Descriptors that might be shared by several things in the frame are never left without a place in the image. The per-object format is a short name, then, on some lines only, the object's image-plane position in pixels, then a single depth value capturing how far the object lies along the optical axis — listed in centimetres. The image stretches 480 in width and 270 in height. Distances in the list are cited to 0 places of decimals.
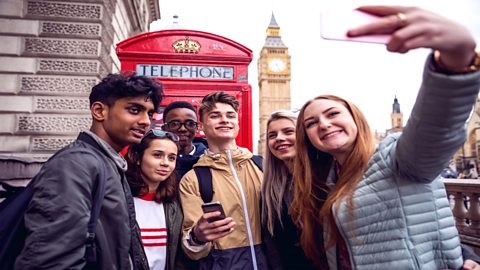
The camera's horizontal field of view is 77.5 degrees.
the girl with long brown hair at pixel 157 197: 184
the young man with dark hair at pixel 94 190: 102
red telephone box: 326
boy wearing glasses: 268
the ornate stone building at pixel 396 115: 7850
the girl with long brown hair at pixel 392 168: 83
